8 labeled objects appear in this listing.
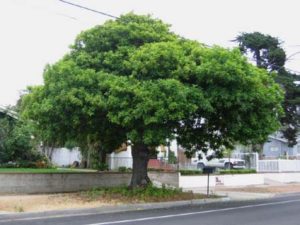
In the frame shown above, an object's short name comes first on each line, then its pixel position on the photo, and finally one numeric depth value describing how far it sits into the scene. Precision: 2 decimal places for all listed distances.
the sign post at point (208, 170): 17.51
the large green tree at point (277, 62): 31.76
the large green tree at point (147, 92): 13.67
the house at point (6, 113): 24.27
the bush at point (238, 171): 24.24
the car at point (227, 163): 28.93
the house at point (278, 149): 44.25
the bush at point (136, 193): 15.24
